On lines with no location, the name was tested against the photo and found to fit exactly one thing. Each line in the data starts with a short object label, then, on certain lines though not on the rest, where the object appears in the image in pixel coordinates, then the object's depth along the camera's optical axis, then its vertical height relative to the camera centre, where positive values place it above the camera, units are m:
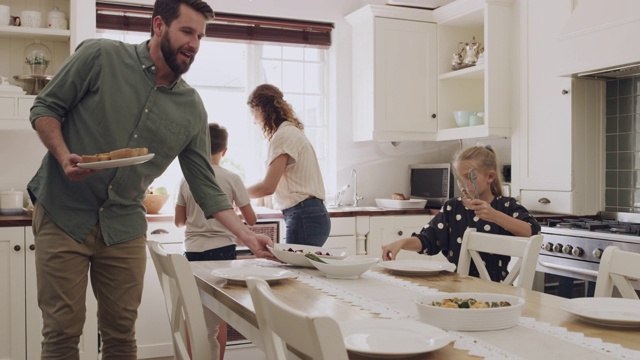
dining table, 1.18 -0.31
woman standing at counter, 3.16 +0.01
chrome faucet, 4.68 -0.09
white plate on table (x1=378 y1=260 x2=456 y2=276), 2.05 -0.29
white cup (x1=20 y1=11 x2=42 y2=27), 3.63 +0.86
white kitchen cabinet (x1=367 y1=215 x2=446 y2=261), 4.12 -0.34
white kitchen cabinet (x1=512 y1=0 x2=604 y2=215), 3.65 +0.27
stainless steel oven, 3.00 -0.34
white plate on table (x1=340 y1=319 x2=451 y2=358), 1.12 -0.29
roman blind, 4.15 +0.99
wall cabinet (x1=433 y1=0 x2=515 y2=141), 4.12 +0.67
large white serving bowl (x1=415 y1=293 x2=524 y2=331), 1.30 -0.28
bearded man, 1.95 +0.01
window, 4.54 +0.62
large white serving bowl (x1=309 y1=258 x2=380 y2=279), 1.94 -0.27
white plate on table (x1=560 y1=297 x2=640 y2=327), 1.35 -0.29
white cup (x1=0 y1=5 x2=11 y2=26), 3.60 +0.87
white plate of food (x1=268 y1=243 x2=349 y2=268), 2.14 -0.26
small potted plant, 3.65 +0.62
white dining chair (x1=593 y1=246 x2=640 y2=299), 1.73 -0.26
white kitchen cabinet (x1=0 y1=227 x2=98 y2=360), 3.34 -0.61
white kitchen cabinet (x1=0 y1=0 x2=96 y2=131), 3.54 +0.77
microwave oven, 4.52 -0.06
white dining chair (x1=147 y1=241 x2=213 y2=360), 1.63 -0.31
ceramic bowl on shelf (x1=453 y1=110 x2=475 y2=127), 4.43 +0.38
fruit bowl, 3.80 -0.15
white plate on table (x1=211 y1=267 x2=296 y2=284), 1.87 -0.29
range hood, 3.17 +0.66
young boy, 2.93 -0.21
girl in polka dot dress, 2.48 -0.16
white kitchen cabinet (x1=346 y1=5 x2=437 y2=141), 4.47 +0.69
